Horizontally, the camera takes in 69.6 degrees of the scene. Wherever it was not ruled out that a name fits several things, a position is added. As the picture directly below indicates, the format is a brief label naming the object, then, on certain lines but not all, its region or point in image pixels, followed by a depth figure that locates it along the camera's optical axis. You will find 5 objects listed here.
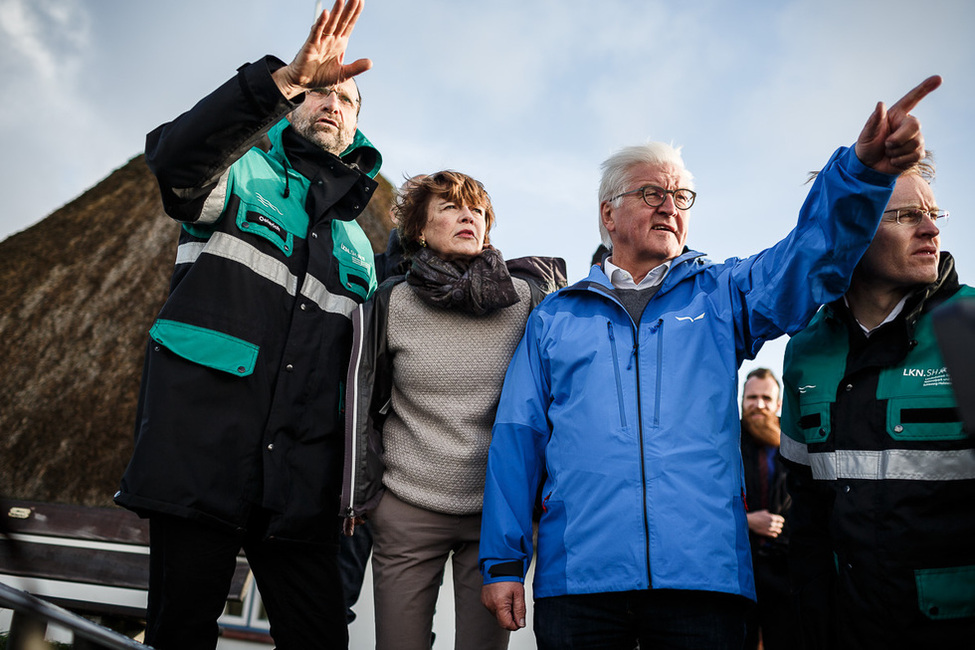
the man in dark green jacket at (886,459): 1.84
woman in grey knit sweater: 2.29
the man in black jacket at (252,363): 2.02
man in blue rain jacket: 1.83
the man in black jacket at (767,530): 3.95
